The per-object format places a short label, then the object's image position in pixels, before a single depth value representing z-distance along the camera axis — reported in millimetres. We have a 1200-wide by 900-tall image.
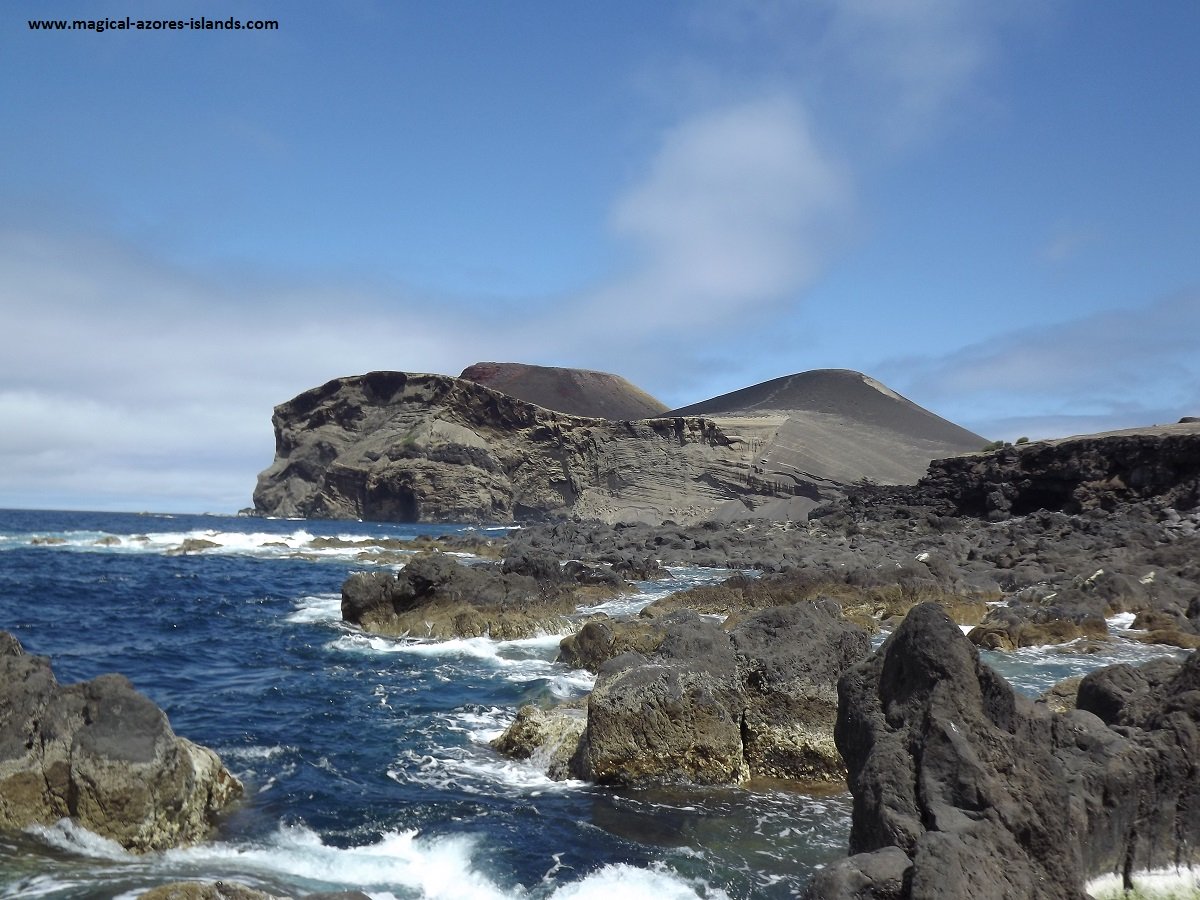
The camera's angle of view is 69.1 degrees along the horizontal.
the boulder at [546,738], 9664
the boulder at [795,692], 9289
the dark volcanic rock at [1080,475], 41594
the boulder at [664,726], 9031
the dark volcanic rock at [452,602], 19172
